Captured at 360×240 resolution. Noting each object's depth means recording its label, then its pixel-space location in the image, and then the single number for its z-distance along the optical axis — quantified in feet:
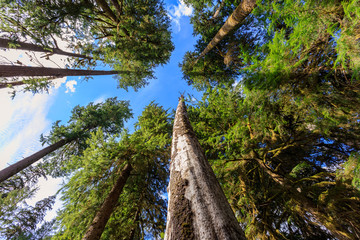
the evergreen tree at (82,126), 33.94
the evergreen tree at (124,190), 13.71
